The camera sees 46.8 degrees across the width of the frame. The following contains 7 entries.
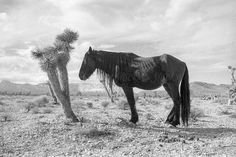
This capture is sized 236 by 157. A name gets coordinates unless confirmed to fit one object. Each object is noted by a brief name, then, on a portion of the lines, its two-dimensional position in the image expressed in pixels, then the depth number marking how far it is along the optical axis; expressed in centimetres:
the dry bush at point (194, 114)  1165
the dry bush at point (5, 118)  1019
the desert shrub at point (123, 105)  1767
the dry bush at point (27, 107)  1632
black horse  795
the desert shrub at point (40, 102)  2088
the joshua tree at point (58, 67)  923
